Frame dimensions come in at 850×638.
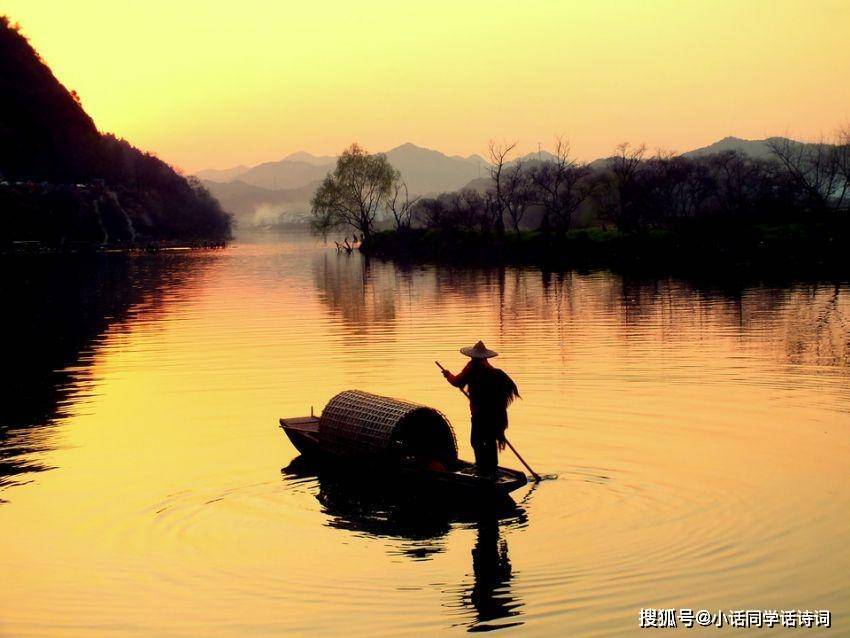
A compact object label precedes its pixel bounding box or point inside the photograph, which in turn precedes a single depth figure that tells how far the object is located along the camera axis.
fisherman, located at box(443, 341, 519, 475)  17.19
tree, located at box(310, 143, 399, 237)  151.75
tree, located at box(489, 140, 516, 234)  121.94
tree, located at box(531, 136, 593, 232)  116.49
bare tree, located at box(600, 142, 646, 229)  110.65
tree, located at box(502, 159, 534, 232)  140.27
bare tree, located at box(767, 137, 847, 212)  101.62
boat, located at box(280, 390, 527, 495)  17.22
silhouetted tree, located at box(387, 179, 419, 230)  144.51
